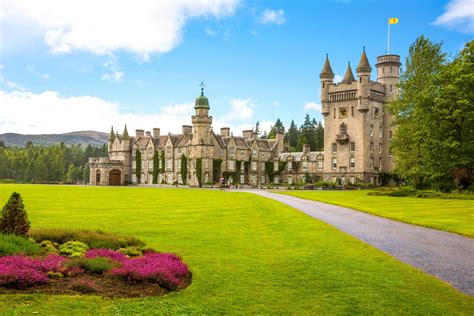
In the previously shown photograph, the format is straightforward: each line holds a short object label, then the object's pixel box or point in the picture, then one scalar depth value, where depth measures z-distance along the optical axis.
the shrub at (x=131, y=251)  13.65
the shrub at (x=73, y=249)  13.25
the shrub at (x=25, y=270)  10.12
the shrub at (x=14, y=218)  13.73
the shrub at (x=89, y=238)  14.63
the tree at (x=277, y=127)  165.25
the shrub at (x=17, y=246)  12.16
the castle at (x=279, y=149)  87.06
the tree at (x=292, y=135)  156.12
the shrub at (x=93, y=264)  11.51
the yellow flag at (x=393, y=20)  80.69
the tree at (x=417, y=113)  51.38
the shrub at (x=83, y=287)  10.30
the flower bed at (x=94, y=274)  10.23
